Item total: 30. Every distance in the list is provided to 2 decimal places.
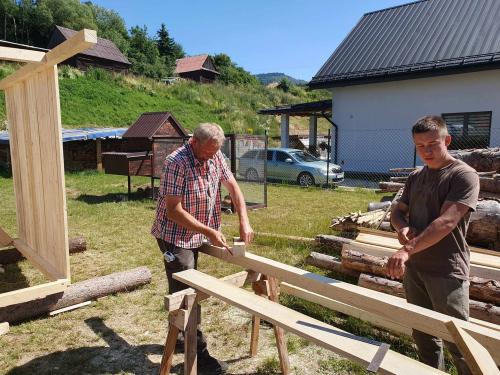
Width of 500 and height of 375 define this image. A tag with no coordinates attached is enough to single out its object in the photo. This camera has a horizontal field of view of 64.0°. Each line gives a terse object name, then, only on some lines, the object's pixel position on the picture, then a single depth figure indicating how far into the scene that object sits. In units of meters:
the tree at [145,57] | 44.33
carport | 17.86
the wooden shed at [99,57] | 35.44
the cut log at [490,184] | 6.11
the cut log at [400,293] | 3.40
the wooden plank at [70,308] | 4.14
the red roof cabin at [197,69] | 53.22
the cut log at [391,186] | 7.91
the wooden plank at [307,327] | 1.68
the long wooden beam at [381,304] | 1.79
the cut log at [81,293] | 3.94
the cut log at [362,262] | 4.32
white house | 13.70
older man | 2.88
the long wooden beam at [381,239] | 4.43
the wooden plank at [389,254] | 3.87
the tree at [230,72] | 51.17
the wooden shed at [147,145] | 10.07
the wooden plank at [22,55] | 3.84
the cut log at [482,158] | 6.82
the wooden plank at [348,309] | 2.99
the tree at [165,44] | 59.16
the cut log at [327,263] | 4.76
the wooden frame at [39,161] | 3.83
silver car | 13.54
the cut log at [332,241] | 5.69
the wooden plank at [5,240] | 5.77
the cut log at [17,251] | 5.55
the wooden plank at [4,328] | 3.65
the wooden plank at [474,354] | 1.51
